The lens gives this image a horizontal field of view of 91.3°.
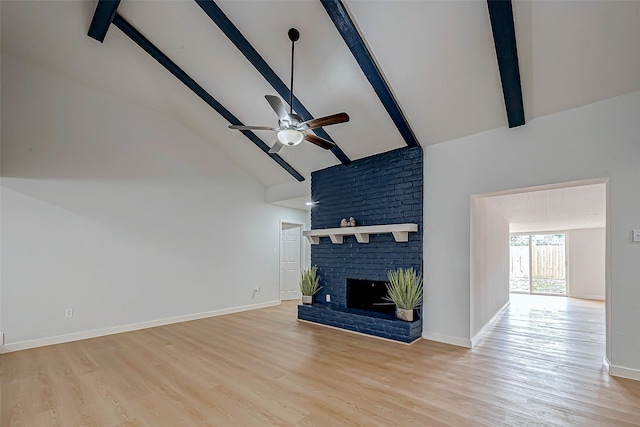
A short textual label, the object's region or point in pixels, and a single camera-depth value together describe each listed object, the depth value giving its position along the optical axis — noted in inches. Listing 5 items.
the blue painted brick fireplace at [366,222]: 186.4
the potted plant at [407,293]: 176.4
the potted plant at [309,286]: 231.3
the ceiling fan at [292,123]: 131.7
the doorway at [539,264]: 385.4
